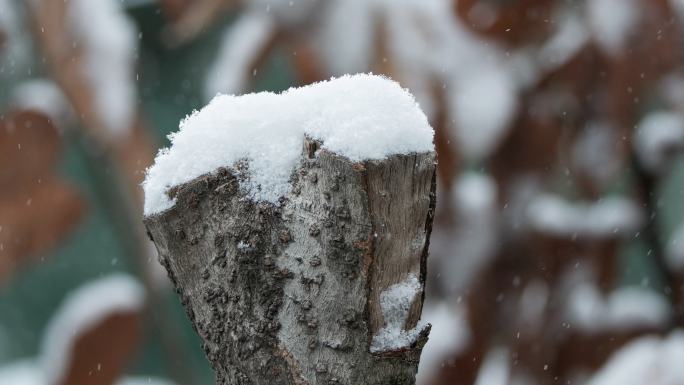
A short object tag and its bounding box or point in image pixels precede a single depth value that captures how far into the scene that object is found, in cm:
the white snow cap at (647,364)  171
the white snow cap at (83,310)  196
